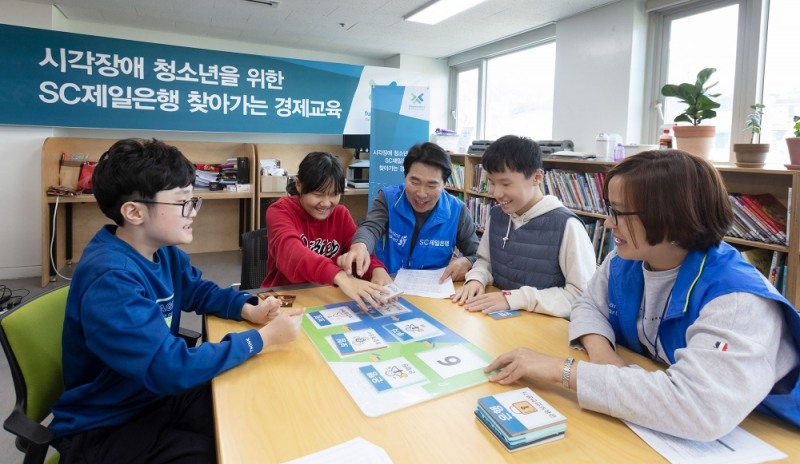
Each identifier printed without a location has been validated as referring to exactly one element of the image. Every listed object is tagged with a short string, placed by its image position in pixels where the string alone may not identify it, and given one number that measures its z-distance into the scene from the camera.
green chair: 1.07
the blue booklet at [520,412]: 0.88
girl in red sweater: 1.73
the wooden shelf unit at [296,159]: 5.47
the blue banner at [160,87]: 4.30
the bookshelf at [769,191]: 2.26
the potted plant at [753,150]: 2.48
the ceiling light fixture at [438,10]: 3.90
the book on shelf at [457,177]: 4.88
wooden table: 0.85
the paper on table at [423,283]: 1.77
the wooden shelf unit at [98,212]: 4.38
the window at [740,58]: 2.90
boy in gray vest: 1.60
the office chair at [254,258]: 2.25
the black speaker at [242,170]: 5.27
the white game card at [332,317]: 1.44
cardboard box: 5.20
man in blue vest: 2.07
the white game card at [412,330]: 1.34
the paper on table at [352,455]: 0.82
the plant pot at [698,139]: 2.69
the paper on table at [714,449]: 0.84
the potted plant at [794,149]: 2.27
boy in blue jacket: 1.05
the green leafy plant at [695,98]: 2.63
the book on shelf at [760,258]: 2.51
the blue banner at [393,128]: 4.77
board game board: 1.05
